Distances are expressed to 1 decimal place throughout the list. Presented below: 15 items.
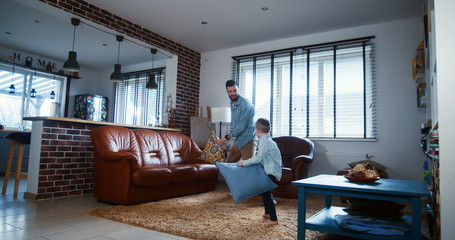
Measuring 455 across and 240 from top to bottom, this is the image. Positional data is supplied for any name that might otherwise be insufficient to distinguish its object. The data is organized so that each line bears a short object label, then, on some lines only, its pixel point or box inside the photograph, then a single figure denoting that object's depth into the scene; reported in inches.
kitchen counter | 147.1
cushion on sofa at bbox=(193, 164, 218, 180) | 170.9
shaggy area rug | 96.3
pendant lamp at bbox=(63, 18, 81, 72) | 187.9
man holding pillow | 141.8
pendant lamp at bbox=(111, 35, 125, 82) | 218.5
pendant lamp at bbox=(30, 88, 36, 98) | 288.3
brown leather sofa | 137.9
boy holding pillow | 107.3
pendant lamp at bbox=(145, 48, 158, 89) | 233.3
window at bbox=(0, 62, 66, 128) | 270.2
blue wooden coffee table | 72.1
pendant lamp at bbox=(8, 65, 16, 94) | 271.6
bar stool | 152.9
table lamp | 218.8
